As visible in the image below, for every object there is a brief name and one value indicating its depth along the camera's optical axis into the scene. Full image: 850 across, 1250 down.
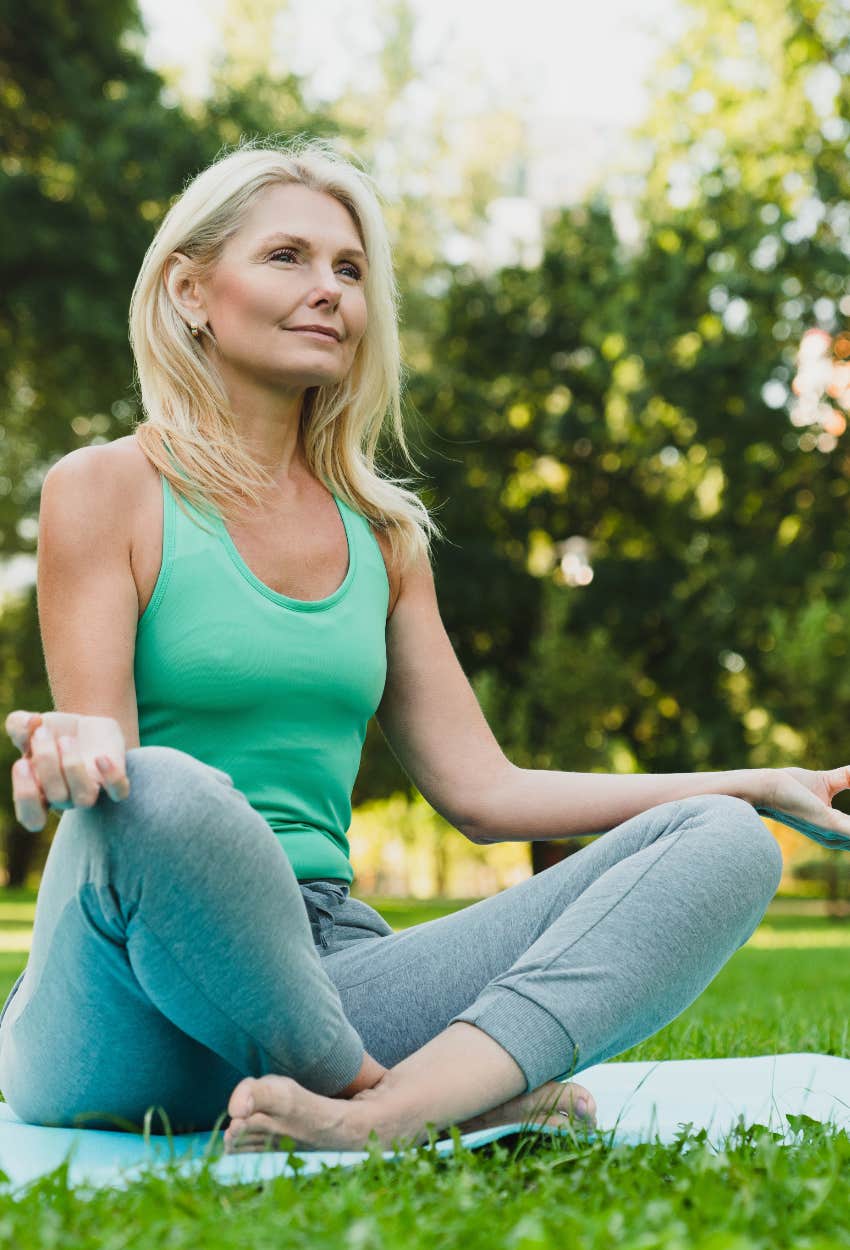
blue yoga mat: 1.76
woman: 1.81
